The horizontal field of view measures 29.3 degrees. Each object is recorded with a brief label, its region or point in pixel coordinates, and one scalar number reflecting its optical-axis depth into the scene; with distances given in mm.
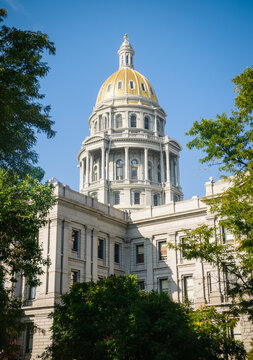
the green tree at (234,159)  24000
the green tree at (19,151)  19906
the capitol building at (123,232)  42750
